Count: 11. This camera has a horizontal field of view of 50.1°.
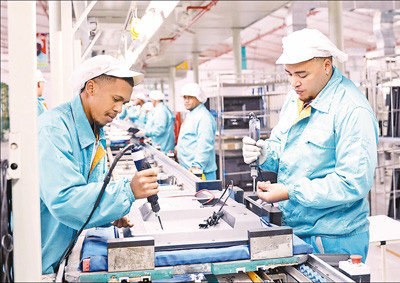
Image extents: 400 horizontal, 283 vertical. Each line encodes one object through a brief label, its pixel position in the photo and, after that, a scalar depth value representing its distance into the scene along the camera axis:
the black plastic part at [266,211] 1.75
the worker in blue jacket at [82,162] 1.46
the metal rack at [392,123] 5.09
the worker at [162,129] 8.63
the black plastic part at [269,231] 1.50
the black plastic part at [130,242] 1.40
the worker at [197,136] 5.24
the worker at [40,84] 5.03
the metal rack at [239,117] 6.61
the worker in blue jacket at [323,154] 1.94
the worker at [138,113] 13.41
